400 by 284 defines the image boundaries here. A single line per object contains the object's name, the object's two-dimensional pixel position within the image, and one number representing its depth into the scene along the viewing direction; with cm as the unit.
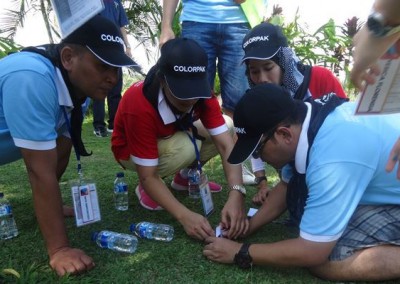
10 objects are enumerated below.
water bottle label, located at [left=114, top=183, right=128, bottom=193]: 291
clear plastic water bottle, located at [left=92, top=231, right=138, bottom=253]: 227
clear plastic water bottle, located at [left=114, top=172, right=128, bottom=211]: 288
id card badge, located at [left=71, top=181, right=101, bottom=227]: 236
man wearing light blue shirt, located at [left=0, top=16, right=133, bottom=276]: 192
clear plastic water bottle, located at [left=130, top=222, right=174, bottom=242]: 240
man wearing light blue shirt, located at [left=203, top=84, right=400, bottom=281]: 169
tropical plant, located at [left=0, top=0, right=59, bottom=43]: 742
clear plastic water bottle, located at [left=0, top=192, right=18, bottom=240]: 243
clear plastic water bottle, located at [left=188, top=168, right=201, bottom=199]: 308
